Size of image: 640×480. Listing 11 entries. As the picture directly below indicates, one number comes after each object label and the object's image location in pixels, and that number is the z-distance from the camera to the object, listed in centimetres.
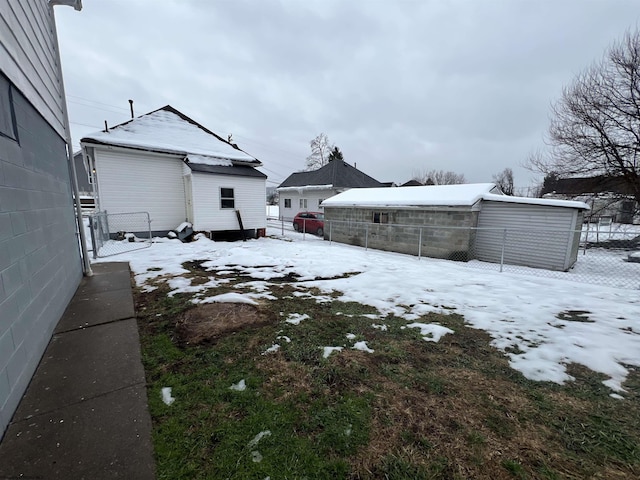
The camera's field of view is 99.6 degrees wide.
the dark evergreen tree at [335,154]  3534
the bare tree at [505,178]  4524
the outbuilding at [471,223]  864
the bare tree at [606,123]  1148
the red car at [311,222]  1682
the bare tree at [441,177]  5397
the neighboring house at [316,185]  2207
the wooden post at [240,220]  1261
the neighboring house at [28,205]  217
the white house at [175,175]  1009
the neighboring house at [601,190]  1284
